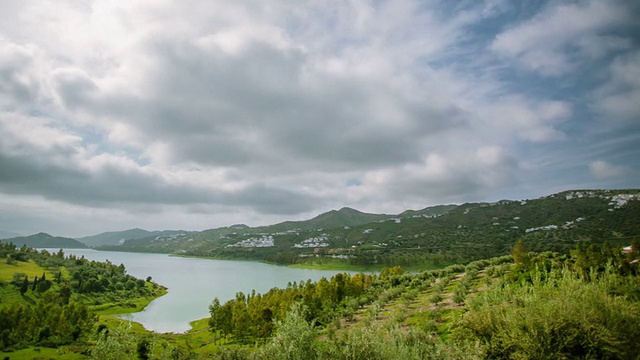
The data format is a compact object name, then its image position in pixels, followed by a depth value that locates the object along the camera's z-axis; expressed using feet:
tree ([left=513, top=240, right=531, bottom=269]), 141.97
